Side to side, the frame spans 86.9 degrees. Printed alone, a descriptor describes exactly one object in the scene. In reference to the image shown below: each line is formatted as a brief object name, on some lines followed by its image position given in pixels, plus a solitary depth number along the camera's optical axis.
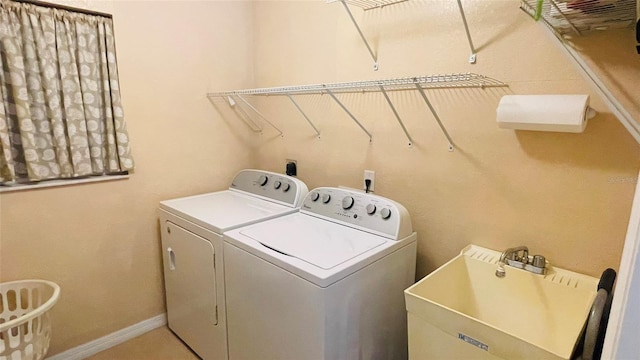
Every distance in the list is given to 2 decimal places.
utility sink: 1.05
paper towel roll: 1.15
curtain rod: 1.68
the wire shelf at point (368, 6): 1.77
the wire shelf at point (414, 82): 1.31
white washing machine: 1.28
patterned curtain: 1.66
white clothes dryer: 1.77
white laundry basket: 1.52
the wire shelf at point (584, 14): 0.98
